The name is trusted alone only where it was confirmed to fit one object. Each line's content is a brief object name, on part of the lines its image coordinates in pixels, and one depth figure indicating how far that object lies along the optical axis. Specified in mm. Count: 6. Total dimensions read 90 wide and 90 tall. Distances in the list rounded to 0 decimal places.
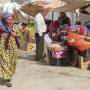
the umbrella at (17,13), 15106
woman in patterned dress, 6060
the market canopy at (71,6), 8750
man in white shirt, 9265
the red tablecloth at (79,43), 7978
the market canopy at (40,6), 10194
